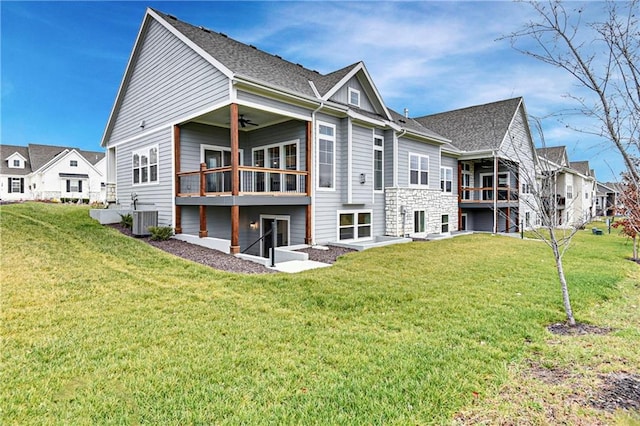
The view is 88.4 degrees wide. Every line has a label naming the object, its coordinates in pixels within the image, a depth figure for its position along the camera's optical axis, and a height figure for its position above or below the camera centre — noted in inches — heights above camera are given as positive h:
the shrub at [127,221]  512.1 -22.1
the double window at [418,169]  634.8 +70.2
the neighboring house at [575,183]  1146.0 +81.3
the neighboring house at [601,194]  2135.7 +64.0
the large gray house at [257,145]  423.2 +97.3
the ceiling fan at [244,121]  493.1 +131.1
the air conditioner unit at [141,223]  447.5 -23.1
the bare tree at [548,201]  192.5 +1.7
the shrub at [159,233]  432.5 -34.9
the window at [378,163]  561.9 +72.6
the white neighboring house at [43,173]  1446.9 +155.9
